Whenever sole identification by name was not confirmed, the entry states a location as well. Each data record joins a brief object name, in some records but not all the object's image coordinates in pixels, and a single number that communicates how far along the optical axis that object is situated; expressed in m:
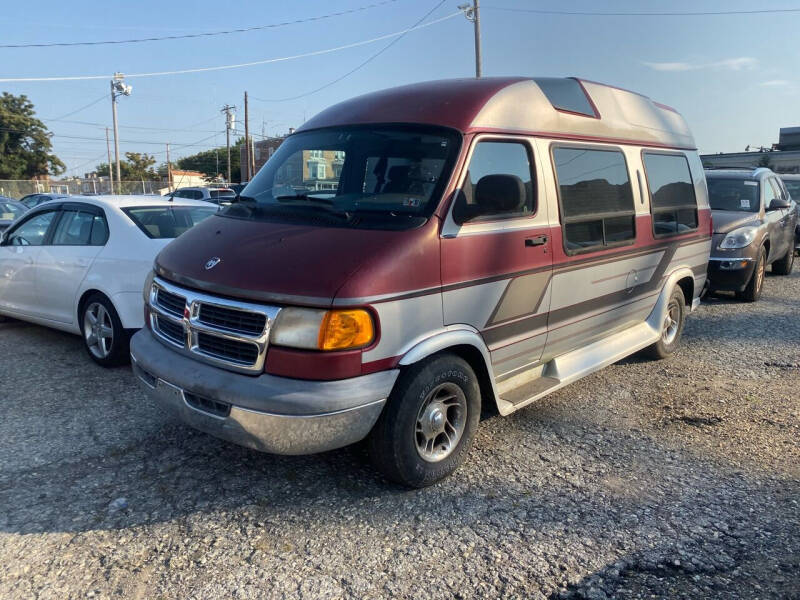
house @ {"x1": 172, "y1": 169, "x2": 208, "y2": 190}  63.44
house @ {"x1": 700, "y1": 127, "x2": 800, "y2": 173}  37.19
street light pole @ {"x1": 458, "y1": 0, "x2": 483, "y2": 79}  21.78
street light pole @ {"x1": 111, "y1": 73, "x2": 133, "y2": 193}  39.22
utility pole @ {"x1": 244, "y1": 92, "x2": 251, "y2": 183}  48.91
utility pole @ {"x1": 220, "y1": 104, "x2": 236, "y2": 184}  61.28
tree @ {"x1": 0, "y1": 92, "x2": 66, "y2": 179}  51.34
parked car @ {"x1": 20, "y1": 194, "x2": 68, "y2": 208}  20.89
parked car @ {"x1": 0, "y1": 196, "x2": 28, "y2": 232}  13.55
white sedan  5.54
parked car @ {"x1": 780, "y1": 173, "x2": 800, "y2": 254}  14.42
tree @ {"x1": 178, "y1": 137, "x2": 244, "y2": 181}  85.69
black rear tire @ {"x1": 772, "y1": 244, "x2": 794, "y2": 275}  11.42
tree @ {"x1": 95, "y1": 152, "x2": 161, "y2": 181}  71.56
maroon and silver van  3.16
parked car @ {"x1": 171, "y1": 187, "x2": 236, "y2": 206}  23.46
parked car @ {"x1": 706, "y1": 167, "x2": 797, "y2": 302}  8.62
